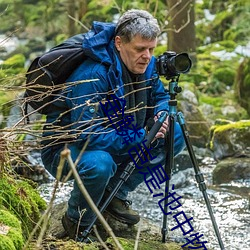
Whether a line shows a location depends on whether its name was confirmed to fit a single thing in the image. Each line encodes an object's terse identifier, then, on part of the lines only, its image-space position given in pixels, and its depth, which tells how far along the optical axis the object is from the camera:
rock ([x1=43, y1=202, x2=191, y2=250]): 4.64
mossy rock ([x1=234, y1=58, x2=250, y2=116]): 12.38
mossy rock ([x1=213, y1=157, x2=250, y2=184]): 8.27
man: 4.37
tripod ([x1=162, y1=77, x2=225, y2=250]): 4.42
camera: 4.39
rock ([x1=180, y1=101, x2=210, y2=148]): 10.31
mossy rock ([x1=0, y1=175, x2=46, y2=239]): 4.10
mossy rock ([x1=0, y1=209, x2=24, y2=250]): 3.17
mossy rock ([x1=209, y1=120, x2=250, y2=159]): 9.17
